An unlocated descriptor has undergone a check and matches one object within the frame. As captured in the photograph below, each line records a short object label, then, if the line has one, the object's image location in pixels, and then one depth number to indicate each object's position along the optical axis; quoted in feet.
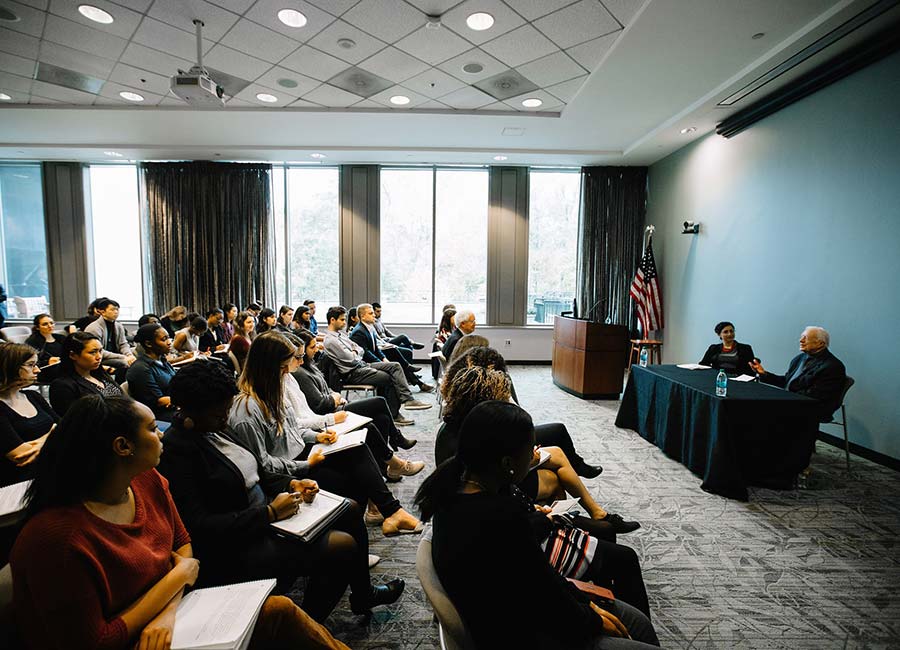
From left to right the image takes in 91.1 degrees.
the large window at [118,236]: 28.19
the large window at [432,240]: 28.32
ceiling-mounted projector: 13.23
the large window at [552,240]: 28.43
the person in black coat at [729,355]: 16.19
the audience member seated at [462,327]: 16.10
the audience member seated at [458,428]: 6.87
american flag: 25.46
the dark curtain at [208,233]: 27.58
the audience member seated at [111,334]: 16.63
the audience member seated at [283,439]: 6.93
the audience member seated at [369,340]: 18.20
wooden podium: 19.51
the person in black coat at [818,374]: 12.18
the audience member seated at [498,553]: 3.58
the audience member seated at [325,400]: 11.13
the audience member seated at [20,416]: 6.96
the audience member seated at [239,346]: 13.99
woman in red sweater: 3.25
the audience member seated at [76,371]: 9.04
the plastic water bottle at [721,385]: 11.39
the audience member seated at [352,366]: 15.69
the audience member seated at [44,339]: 15.46
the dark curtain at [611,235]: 27.68
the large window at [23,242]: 27.91
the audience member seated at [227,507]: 5.18
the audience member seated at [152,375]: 10.61
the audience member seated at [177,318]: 19.58
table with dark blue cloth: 10.80
